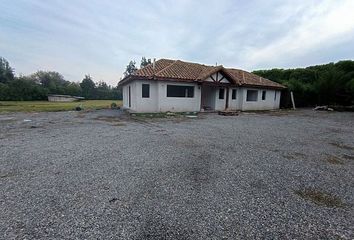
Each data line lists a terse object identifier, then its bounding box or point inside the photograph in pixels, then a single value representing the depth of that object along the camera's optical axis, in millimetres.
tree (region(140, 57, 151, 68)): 64938
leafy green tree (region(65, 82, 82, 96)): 50875
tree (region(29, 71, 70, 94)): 49009
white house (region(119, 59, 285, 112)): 16125
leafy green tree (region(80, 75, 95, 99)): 52094
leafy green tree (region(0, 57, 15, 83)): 49872
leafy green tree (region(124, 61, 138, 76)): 71500
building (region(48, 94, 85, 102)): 43312
